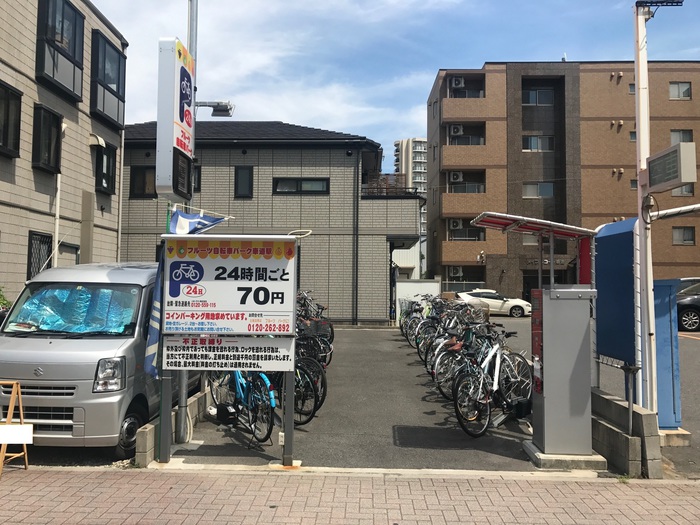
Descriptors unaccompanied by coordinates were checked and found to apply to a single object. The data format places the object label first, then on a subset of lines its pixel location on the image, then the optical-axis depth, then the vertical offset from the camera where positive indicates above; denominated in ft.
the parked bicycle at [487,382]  19.75 -3.84
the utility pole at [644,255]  18.30 +1.20
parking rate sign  16.89 -0.01
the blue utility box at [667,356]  19.26 -2.48
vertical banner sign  18.63 +5.48
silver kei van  16.66 -2.34
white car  83.10 -2.74
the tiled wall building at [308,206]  59.93 +9.30
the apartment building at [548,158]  99.14 +25.09
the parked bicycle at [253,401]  18.78 -4.18
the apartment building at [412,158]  387.14 +96.64
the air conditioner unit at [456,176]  103.40 +21.87
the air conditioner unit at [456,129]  102.78 +30.93
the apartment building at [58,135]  37.81 +12.51
